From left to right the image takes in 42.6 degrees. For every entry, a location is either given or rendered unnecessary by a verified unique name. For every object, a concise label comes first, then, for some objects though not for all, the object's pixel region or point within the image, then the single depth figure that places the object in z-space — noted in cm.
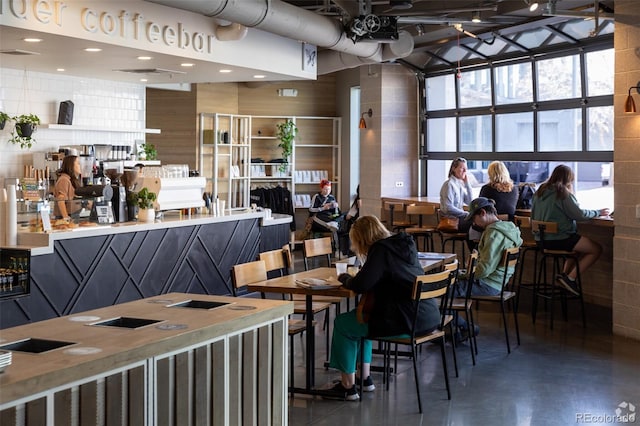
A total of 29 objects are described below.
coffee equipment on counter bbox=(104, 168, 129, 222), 801
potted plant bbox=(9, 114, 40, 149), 926
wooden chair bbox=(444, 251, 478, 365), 672
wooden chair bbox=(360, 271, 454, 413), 538
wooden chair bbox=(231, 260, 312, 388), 575
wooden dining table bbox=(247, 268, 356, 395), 548
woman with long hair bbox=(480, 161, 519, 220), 967
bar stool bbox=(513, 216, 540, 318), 910
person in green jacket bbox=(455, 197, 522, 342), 713
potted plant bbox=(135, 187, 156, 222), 813
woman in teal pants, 538
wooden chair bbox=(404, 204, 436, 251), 1082
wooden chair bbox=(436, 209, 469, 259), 1007
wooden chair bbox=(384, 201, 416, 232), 1154
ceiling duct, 711
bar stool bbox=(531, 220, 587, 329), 848
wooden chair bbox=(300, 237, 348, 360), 680
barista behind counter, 843
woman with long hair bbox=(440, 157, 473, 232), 1021
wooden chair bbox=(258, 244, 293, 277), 658
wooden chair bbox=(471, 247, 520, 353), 699
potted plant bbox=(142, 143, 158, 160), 1158
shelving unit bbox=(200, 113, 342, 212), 1411
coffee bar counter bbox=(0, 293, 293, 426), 286
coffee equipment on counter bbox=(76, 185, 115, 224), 758
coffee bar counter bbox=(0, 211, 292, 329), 653
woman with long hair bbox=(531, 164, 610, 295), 858
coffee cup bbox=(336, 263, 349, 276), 590
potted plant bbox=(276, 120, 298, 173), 1466
